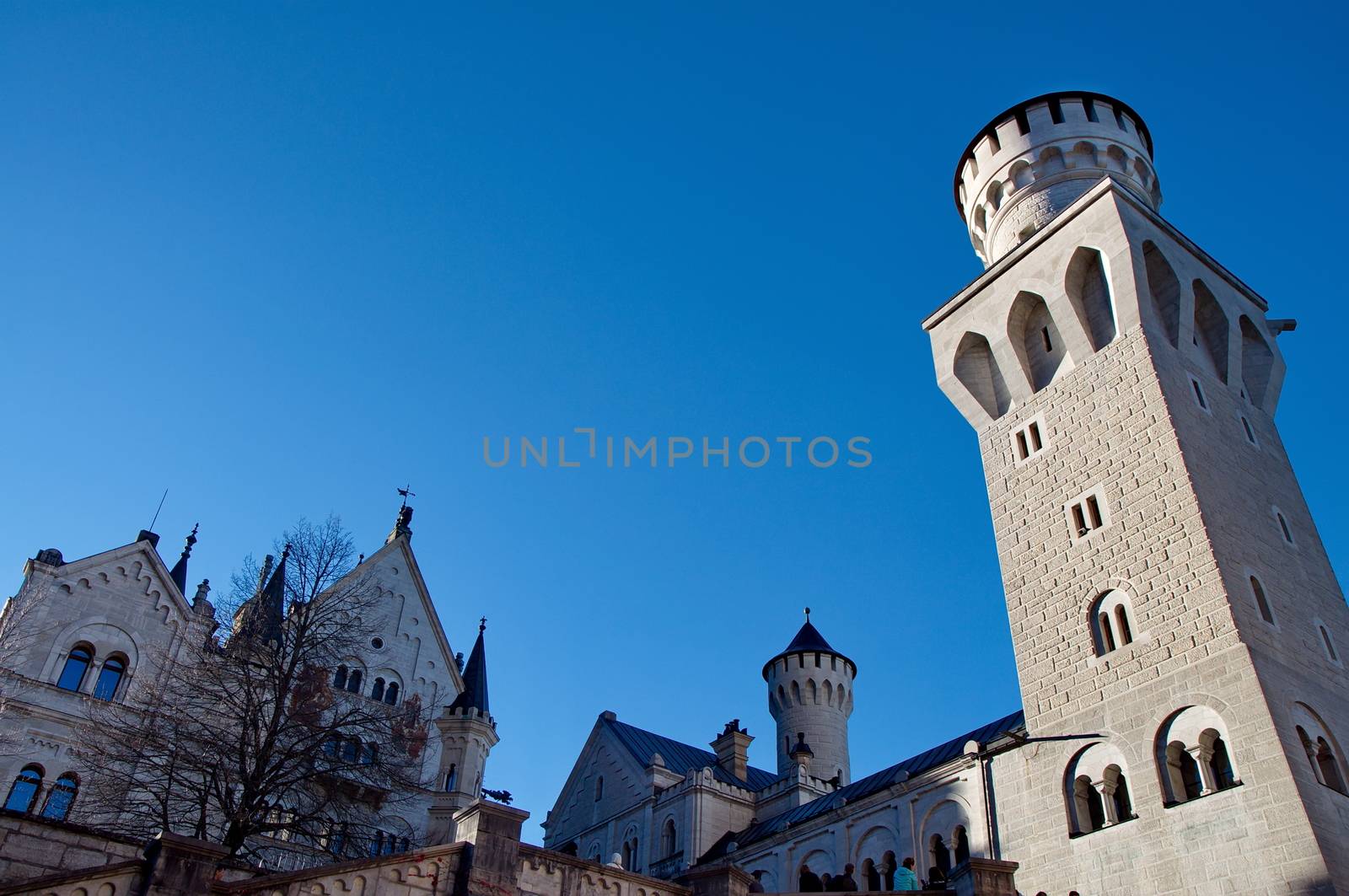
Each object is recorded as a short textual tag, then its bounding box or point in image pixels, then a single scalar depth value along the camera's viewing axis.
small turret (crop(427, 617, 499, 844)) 30.01
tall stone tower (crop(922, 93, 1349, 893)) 17.38
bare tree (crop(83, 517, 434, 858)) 18.41
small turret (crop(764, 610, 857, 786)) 43.09
